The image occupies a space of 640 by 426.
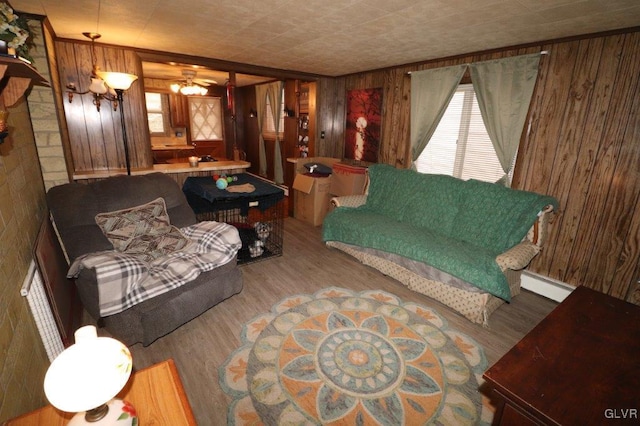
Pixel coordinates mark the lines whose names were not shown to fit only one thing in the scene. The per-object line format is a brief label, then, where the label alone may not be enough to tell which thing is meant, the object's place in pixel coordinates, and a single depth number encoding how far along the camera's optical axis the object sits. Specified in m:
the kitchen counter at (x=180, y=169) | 3.34
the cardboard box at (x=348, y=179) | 4.28
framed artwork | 4.46
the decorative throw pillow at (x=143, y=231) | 2.24
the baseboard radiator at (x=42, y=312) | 1.54
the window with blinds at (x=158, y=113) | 7.45
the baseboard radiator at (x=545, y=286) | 2.87
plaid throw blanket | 1.87
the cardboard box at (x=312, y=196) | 4.61
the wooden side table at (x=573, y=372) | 1.06
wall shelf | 1.53
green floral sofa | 2.49
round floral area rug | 1.68
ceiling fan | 5.25
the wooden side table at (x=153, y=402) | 1.06
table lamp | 0.81
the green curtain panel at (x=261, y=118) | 6.91
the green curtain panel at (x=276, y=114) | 6.38
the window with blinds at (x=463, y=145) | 3.33
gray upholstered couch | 1.97
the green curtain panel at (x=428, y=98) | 3.46
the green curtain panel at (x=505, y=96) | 2.87
